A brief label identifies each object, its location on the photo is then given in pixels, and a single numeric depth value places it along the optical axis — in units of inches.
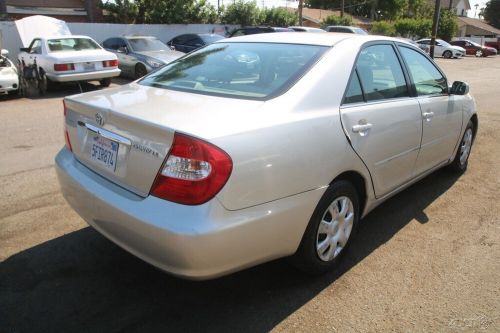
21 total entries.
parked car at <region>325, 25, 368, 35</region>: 806.5
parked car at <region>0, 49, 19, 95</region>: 408.3
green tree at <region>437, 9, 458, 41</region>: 1802.4
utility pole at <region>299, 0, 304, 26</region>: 1170.6
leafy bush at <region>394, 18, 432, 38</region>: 1734.7
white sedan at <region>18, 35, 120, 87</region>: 432.1
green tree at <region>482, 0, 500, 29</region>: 2979.8
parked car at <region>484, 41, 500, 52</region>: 1761.8
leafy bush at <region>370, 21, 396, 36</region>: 1662.2
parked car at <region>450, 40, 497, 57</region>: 1499.8
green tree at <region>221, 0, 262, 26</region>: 1132.5
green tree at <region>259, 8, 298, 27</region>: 1217.6
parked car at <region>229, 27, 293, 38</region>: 703.1
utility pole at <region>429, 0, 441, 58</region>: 805.2
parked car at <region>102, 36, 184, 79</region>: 517.0
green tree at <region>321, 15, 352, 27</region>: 1546.5
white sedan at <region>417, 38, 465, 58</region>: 1316.4
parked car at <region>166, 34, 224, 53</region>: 670.5
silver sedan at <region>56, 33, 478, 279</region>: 90.4
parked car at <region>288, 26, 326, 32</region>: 730.6
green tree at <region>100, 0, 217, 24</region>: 944.9
